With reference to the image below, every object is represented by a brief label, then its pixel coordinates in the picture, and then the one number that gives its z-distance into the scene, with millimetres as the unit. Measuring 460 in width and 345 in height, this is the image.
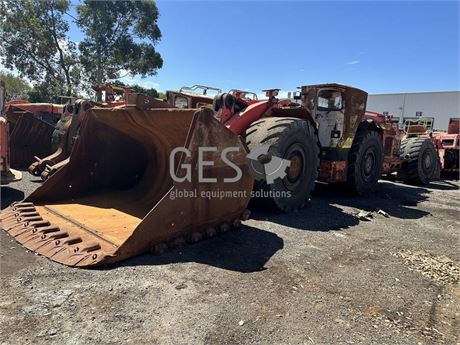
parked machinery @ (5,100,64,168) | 9188
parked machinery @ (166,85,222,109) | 6867
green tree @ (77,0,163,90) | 21531
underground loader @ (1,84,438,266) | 3506
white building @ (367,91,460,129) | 33531
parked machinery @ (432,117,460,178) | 12141
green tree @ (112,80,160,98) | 20272
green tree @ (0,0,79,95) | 21375
